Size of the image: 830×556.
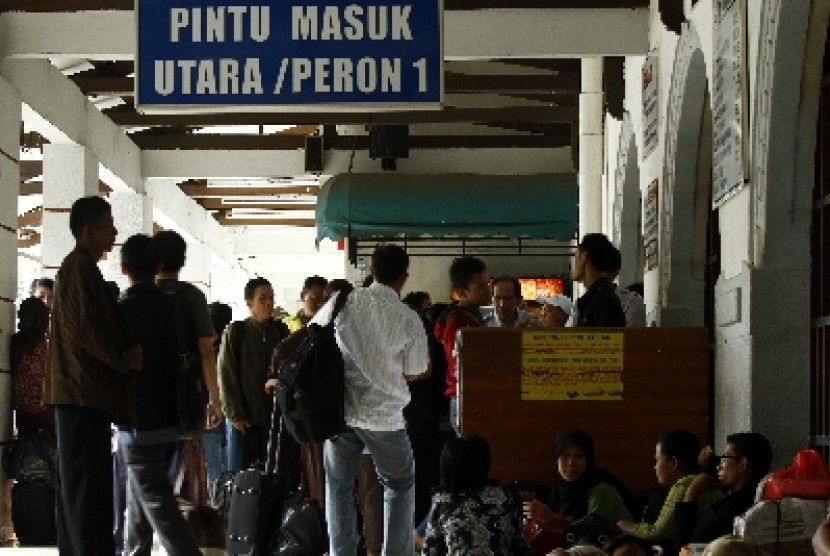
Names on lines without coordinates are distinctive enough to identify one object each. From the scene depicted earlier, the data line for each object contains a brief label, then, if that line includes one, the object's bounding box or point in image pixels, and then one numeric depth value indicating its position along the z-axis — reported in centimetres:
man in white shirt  1035
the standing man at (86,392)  934
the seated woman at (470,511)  838
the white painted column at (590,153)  1909
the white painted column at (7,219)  1478
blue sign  1129
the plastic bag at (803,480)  666
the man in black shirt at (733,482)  802
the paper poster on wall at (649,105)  1439
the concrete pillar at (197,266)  3234
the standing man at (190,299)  1017
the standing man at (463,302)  1205
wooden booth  1018
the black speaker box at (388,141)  2338
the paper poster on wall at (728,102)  1005
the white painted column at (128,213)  2336
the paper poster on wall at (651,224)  1439
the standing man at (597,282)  1039
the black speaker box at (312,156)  2428
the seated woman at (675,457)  925
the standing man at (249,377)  1367
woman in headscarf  955
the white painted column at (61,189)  1867
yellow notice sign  1012
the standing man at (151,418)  975
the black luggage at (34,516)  1381
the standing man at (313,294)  1344
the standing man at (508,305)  1248
